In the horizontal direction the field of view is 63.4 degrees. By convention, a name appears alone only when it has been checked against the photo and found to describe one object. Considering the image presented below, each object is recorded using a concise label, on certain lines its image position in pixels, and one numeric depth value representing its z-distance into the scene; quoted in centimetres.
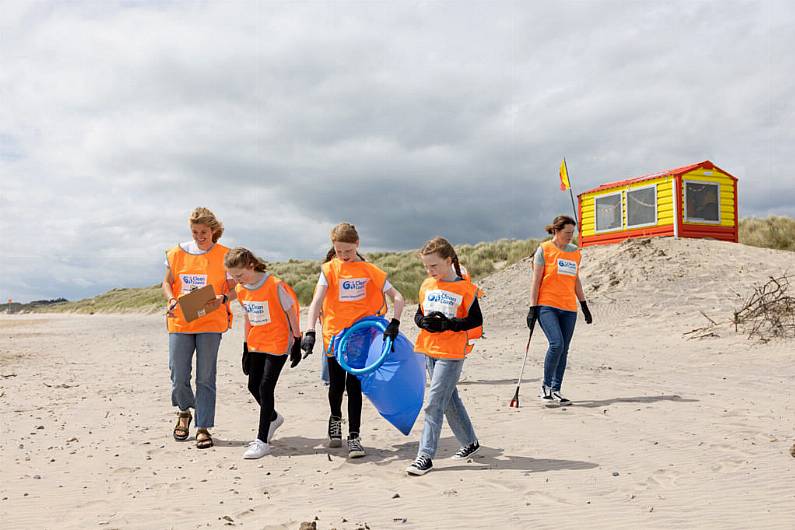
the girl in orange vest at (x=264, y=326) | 562
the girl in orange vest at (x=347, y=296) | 550
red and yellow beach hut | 2261
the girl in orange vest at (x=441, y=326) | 491
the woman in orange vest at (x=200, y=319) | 596
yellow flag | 2402
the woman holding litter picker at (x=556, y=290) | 733
